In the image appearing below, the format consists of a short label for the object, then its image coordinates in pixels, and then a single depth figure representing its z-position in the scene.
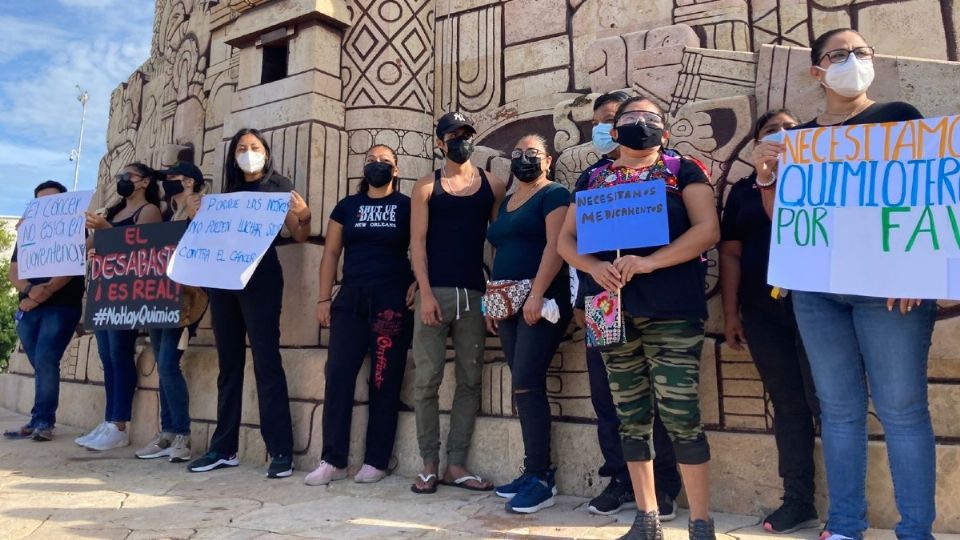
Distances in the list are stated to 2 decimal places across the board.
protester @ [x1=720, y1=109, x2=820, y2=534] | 2.76
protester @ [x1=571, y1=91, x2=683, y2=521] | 2.93
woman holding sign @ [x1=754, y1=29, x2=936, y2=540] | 2.22
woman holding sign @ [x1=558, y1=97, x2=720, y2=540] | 2.40
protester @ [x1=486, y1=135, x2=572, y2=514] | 3.14
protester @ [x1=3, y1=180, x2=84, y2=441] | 4.91
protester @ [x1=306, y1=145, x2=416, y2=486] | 3.71
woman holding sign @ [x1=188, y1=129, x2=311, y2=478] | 3.87
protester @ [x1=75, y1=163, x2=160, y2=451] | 4.64
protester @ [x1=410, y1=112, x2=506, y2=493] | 3.54
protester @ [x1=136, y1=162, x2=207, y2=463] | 4.25
